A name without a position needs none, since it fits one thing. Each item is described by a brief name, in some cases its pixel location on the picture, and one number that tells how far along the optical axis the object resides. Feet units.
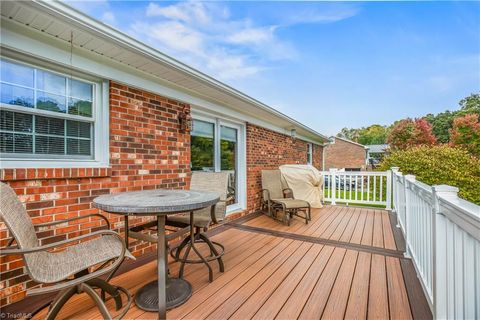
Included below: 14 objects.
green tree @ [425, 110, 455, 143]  102.78
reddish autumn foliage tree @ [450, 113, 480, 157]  52.80
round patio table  5.46
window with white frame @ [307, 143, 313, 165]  32.52
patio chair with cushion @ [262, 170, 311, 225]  14.80
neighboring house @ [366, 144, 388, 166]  85.28
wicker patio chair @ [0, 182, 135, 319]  4.23
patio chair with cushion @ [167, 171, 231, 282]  8.10
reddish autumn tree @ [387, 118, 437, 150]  57.36
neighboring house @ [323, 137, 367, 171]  73.66
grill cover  19.10
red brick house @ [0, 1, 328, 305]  6.36
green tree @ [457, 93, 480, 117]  98.84
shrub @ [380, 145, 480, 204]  21.04
